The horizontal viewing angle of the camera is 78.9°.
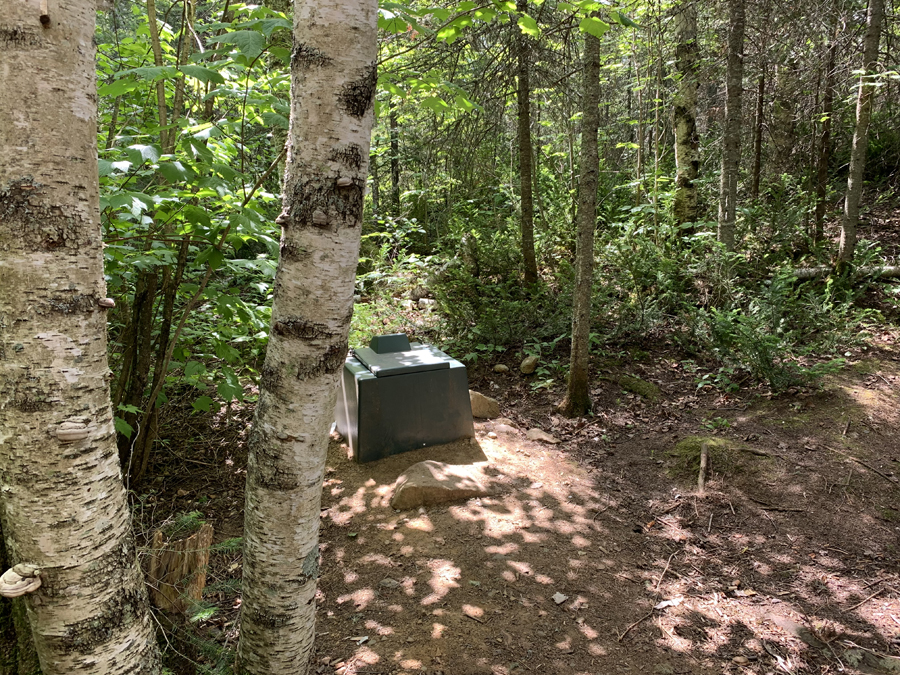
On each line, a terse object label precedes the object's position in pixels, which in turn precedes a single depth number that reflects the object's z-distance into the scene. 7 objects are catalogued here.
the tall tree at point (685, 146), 8.66
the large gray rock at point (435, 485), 3.94
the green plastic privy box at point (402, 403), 4.53
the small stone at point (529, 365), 6.54
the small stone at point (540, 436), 5.11
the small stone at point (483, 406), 5.53
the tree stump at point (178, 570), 2.38
